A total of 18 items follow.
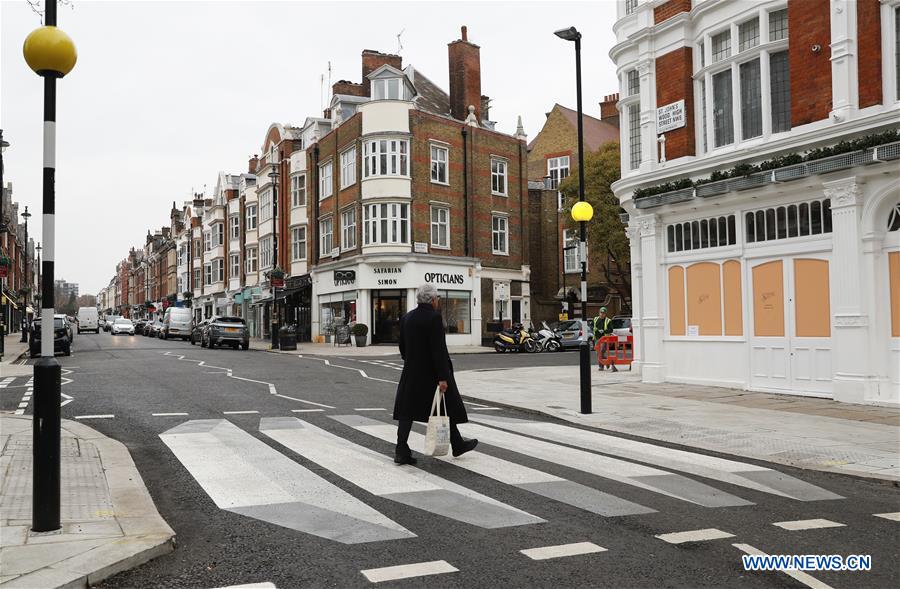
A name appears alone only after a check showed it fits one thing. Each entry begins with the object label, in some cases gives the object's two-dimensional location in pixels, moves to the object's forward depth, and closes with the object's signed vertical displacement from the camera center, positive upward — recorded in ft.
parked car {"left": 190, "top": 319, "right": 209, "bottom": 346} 122.09 -1.61
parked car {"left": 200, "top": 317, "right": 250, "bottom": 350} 112.78 -1.63
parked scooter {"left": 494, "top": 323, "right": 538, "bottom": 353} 107.34 -3.27
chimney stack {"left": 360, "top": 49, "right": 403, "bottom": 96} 133.59 +48.49
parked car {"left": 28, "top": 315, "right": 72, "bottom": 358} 77.00 -1.72
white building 39.34 +7.75
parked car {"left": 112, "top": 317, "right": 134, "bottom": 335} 209.67 -0.93
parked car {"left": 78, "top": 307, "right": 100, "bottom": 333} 220.43 +1.26
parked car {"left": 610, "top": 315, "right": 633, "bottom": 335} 103.45 -0.73
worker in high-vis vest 65.31 -1.10
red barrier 65.10 -3.10
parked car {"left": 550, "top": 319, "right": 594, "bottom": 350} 113.80 -2.59
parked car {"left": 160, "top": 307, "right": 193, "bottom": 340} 156.66 +0.00
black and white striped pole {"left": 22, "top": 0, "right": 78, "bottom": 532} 15.16 -0.88
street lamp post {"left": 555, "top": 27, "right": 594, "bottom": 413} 36.47 +4.40
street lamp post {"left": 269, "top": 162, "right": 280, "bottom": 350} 115.44 +4.59
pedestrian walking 23.53 -1.59
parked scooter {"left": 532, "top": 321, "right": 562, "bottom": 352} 110.83 -3.30
